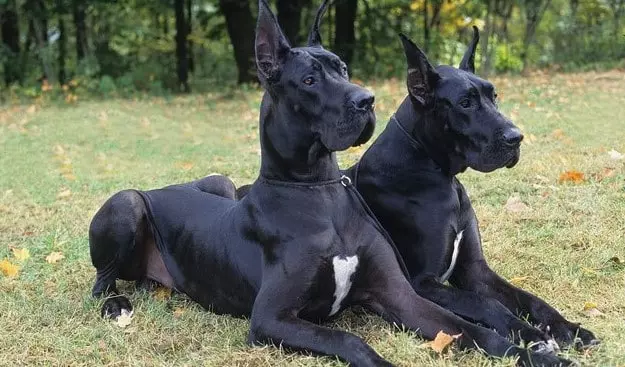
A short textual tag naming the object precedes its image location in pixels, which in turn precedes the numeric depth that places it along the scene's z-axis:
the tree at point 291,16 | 16.91
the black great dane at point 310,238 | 3.04
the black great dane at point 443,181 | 3.44
